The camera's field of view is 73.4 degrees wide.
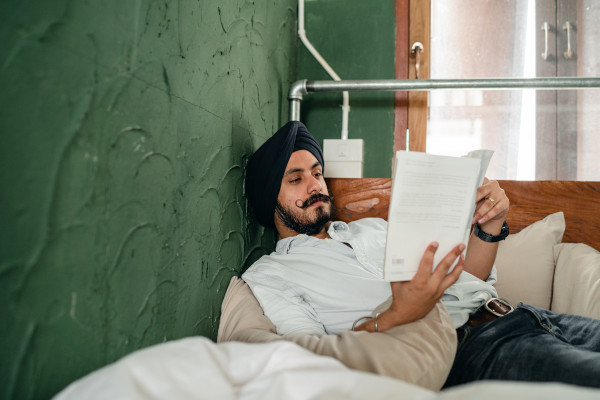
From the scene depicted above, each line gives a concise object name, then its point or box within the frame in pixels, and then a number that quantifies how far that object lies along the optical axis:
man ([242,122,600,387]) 0.83
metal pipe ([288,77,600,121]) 1.47
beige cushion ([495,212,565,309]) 1.21
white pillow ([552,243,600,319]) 1.09
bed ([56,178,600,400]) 0.45
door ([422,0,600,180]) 1.88
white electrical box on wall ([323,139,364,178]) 1.75
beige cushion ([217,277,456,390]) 0.71
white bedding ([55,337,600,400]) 0.43
